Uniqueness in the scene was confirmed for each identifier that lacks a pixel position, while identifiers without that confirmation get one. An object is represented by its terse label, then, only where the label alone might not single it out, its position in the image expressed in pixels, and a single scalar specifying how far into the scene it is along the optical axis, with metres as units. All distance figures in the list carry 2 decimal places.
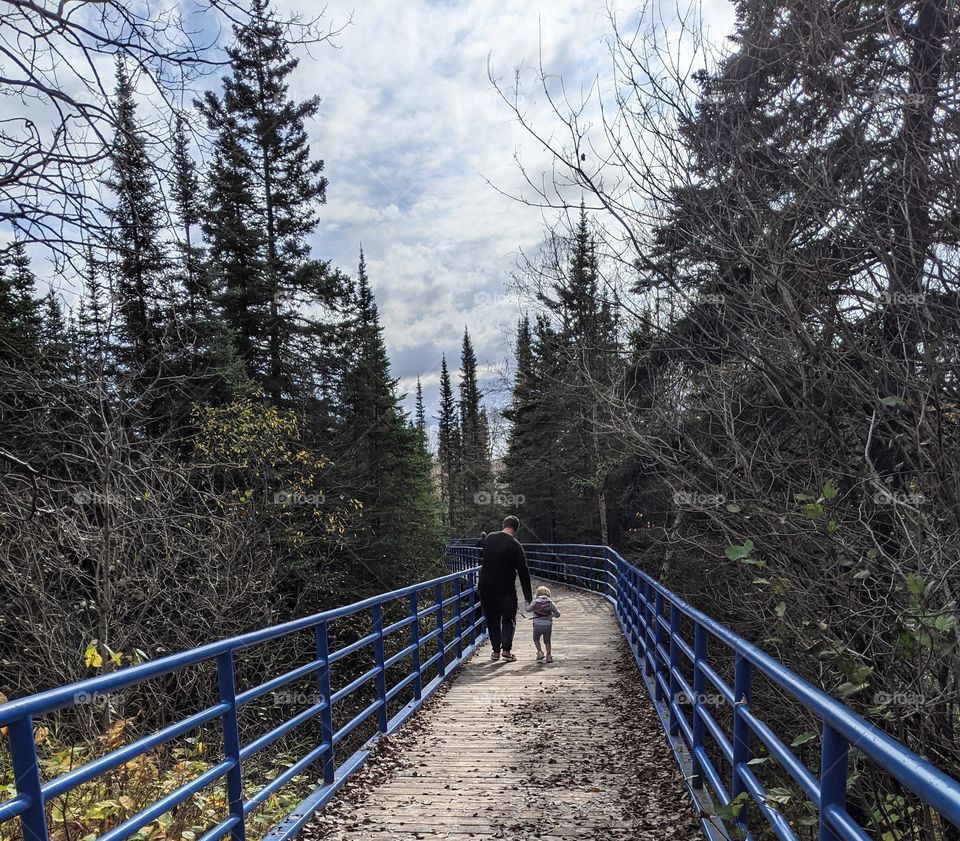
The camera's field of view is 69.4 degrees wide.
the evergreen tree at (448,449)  67.38
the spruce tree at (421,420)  51.59
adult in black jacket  9.80
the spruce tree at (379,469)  21.69
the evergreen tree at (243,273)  19.05
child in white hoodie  9.95
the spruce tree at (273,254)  19.33
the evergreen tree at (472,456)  46.25
